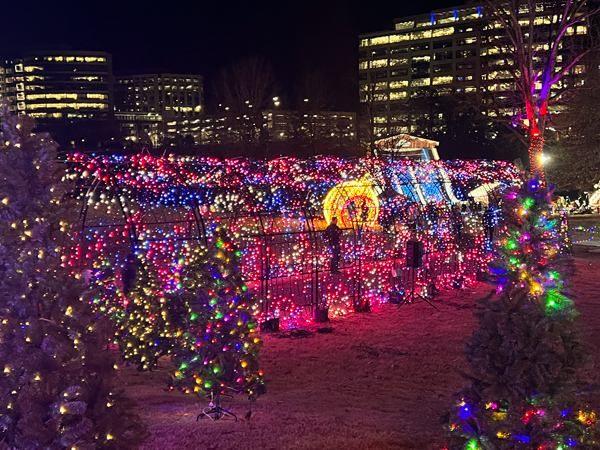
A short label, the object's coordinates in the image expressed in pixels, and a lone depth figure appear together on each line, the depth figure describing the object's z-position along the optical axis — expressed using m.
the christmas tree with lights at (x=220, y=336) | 6.15
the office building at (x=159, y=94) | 149.25
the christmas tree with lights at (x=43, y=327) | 3.75
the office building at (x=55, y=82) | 129.25
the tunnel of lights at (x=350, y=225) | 11.11
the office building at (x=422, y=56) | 100.75
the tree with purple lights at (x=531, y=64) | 19.31
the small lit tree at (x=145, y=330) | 7.79
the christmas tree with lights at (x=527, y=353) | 4.20
